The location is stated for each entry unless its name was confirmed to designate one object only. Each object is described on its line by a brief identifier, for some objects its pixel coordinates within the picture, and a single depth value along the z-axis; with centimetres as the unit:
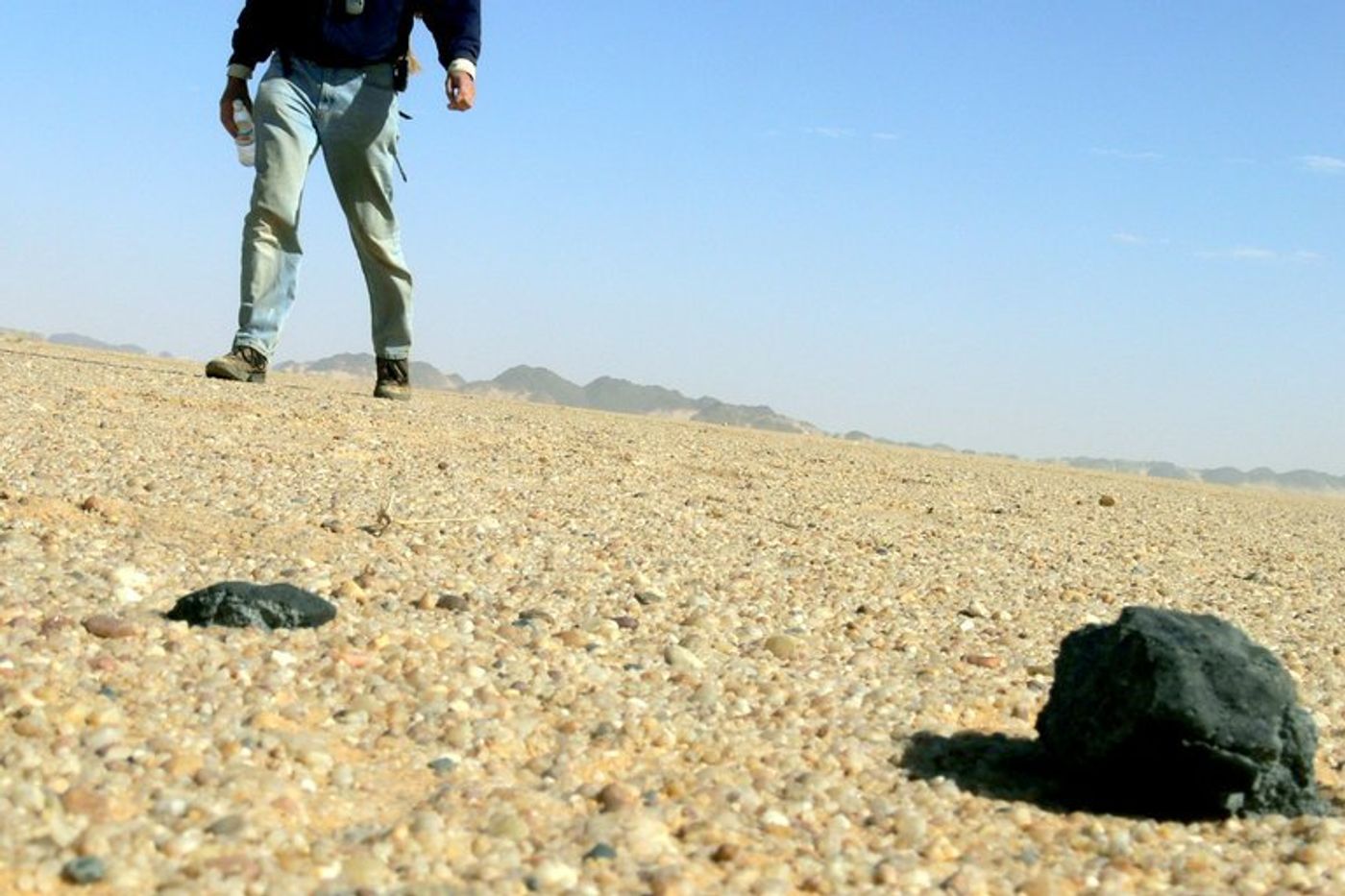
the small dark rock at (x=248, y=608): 248
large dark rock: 204
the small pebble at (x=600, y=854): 176
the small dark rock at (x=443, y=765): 200
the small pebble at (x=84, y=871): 156
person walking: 595
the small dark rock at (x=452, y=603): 285
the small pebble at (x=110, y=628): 236
